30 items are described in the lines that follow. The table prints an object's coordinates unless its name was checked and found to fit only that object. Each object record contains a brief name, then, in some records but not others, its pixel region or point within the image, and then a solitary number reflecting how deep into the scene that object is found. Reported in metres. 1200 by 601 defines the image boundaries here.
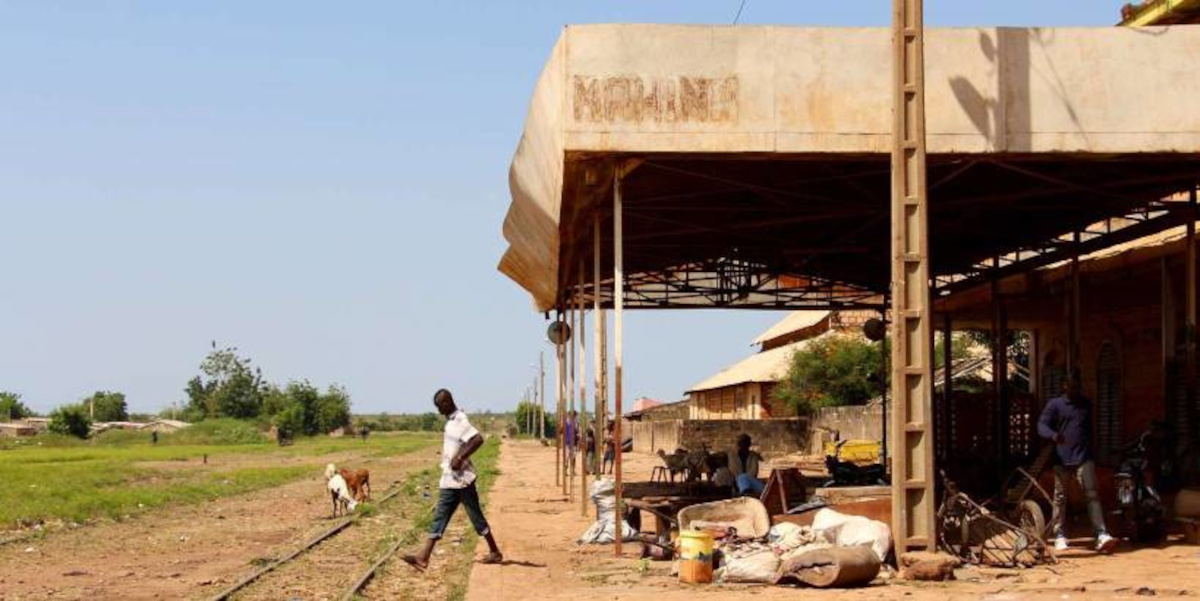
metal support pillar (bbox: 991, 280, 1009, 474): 25.65
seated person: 18.52
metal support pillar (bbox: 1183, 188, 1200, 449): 17.47
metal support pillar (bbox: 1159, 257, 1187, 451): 18.55
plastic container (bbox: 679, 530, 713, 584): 13.32
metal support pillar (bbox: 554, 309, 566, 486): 31.14
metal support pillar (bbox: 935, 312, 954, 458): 28.86
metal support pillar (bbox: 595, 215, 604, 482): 18.30
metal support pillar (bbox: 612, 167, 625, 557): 15.53
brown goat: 27.54
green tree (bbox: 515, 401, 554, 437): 121.88
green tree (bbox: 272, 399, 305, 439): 119.75
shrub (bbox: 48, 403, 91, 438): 106.75
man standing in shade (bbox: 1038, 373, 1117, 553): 14.84
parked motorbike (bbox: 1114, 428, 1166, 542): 15.73
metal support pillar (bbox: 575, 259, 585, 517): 22.16
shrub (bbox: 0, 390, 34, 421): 144.38
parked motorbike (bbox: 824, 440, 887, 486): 18.51
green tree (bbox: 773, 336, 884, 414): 51.69
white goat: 26.08
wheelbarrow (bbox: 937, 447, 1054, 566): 14.12
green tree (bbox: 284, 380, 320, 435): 136.88
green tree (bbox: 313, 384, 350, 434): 139.50
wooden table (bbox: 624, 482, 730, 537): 16.58
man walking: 14.73
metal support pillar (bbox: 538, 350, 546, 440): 83.32
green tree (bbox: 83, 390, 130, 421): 164.12
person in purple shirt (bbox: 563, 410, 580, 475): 30.59
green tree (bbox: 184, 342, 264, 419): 150.00
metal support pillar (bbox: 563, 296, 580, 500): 28.22
